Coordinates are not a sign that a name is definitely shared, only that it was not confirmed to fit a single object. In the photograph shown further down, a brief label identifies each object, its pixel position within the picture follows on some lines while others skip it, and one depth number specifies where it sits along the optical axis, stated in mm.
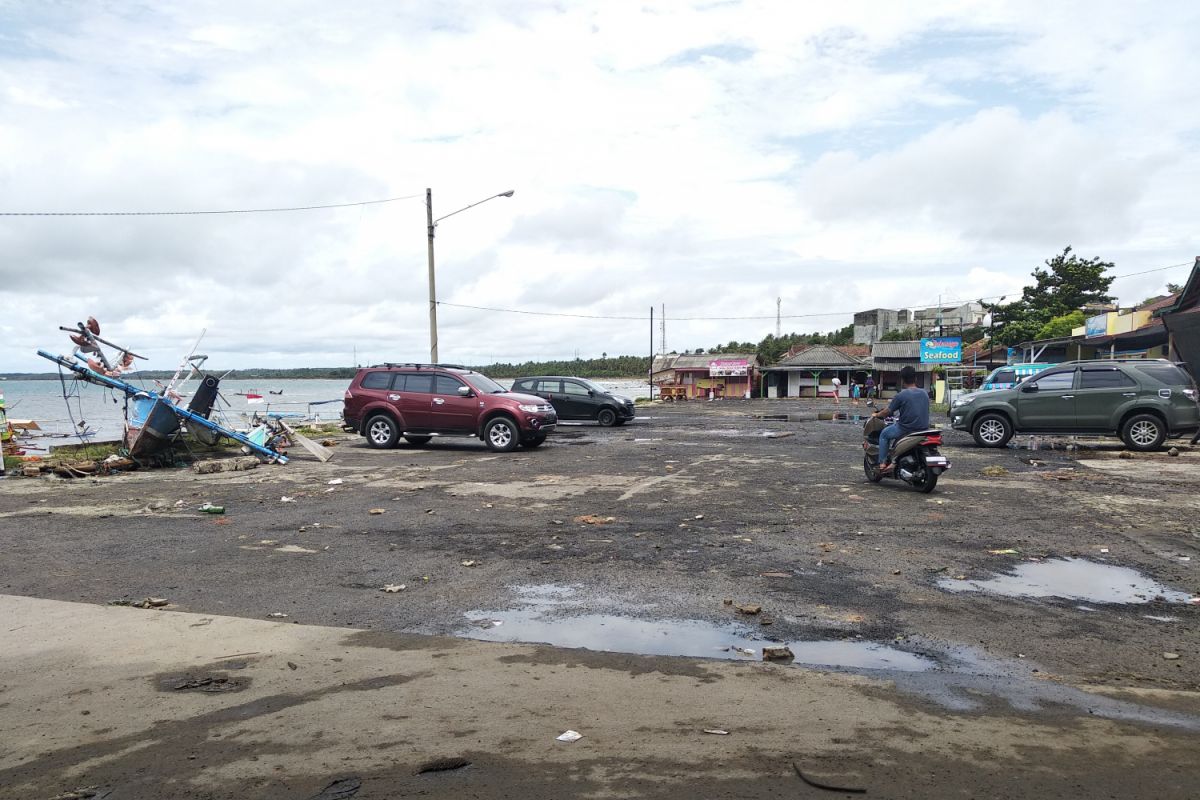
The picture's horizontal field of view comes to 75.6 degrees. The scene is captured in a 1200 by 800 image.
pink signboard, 68625
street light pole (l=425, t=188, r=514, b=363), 24938
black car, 26062
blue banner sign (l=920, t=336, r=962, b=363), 47969
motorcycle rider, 10617
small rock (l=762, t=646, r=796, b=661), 4496
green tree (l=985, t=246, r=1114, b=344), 49125
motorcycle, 10391
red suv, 16875
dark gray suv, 15219
